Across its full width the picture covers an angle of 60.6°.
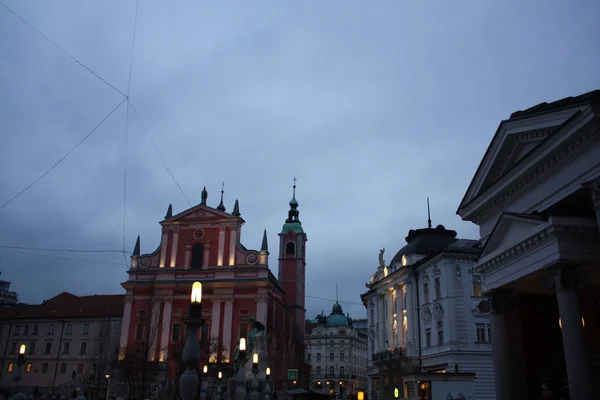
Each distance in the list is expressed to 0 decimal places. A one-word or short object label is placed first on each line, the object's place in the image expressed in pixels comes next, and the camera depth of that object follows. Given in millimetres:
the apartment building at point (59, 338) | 60031
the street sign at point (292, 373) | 32231
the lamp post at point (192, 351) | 9953
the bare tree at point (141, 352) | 44406
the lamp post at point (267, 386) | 22930
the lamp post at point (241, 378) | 18984
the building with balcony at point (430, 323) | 35375
